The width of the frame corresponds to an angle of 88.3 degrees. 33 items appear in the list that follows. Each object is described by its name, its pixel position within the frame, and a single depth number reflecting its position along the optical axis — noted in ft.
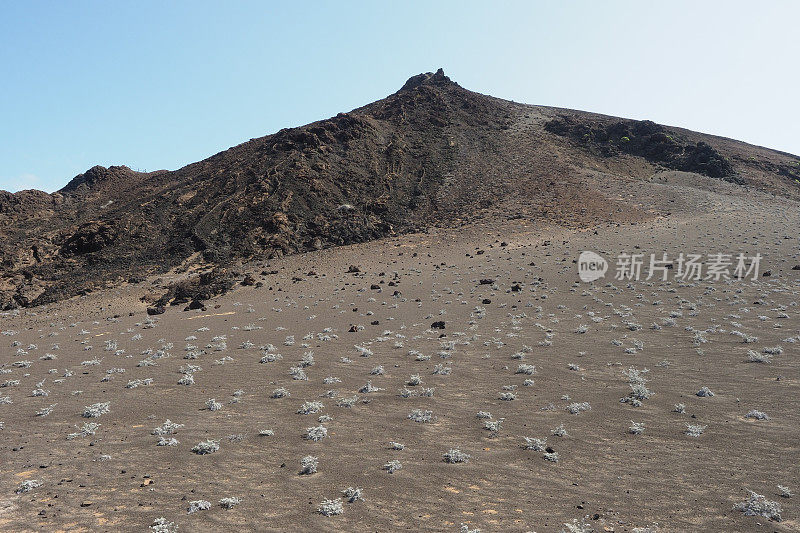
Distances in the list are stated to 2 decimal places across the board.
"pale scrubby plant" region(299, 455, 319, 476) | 21.27
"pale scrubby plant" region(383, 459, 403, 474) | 21.27
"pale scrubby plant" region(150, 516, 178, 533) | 16.80
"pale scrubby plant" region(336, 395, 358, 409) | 29.76
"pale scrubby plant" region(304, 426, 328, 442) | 24.88
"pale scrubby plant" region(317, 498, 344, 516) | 17.95
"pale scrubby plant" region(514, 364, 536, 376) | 34.91
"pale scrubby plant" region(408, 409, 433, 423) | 27.22
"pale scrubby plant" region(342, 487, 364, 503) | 18.98
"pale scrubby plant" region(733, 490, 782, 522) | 17.12
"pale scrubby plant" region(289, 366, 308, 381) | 35.47
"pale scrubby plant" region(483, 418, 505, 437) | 25.36
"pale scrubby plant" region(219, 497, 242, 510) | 18.53
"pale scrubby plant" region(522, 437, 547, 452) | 23.12
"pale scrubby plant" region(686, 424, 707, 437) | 24.05
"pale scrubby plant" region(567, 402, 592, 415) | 27.61
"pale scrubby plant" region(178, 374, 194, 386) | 35.29
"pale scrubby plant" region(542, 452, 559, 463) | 22.02
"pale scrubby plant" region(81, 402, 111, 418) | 28.95
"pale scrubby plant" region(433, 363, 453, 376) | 35.73
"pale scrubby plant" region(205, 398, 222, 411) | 29.73
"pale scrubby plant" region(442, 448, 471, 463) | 22.04
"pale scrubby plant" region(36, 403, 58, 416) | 29.45
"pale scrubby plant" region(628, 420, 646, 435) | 24.66
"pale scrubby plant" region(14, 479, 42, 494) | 19.86
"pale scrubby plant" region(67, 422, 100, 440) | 25.83
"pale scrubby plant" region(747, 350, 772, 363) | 34.68
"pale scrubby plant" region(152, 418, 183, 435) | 25.89
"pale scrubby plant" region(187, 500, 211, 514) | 18.25
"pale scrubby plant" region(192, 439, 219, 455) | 23.49
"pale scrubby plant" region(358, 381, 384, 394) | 32.27
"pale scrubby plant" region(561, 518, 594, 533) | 16.57
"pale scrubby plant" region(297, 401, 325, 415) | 28.76
